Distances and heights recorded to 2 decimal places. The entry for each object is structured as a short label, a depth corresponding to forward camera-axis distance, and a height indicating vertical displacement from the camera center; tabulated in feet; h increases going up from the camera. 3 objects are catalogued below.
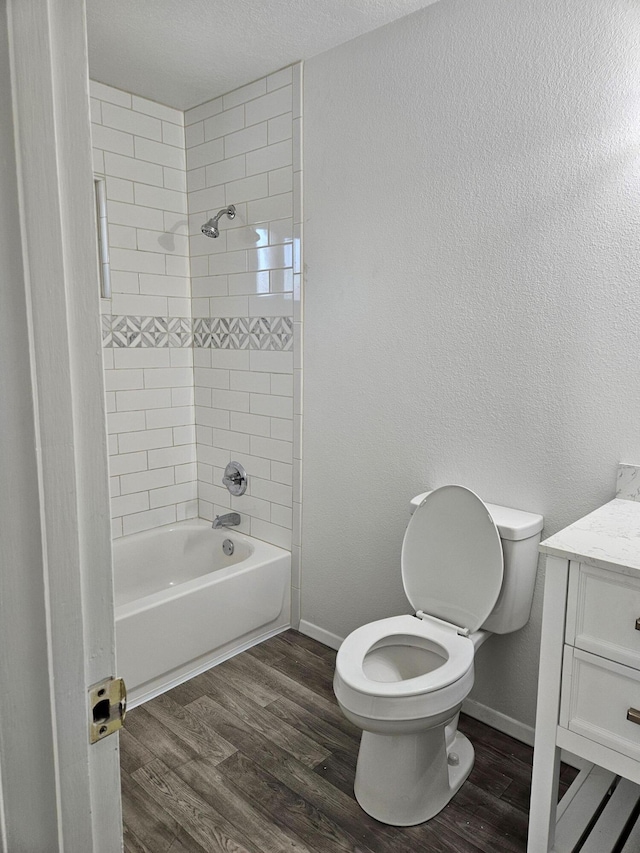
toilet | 5.44 -3.20
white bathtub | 7.63 -3.96
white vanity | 4.42 -2.53
